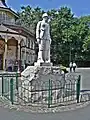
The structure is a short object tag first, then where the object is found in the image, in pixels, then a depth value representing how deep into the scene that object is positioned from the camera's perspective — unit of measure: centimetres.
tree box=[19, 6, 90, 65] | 5312
